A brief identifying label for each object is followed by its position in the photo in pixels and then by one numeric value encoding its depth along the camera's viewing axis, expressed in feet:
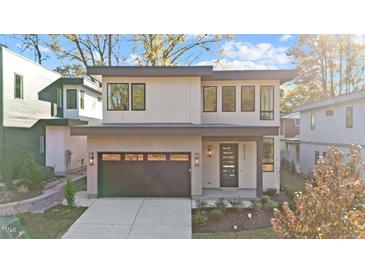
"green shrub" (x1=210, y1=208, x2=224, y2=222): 20.83
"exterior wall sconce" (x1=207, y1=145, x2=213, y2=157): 31.63
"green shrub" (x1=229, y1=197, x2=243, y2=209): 22.87
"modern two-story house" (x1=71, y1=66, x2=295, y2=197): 27.20
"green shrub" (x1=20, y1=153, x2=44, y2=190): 27.30
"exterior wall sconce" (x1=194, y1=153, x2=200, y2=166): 27.43
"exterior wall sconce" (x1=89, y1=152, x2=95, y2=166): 27.58
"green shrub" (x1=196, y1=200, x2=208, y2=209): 23.34
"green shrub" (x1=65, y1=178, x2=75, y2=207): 22.95
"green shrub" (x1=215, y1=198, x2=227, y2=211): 22.44
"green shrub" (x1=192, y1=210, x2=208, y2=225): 20.14
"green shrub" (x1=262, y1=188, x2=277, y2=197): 28.96
